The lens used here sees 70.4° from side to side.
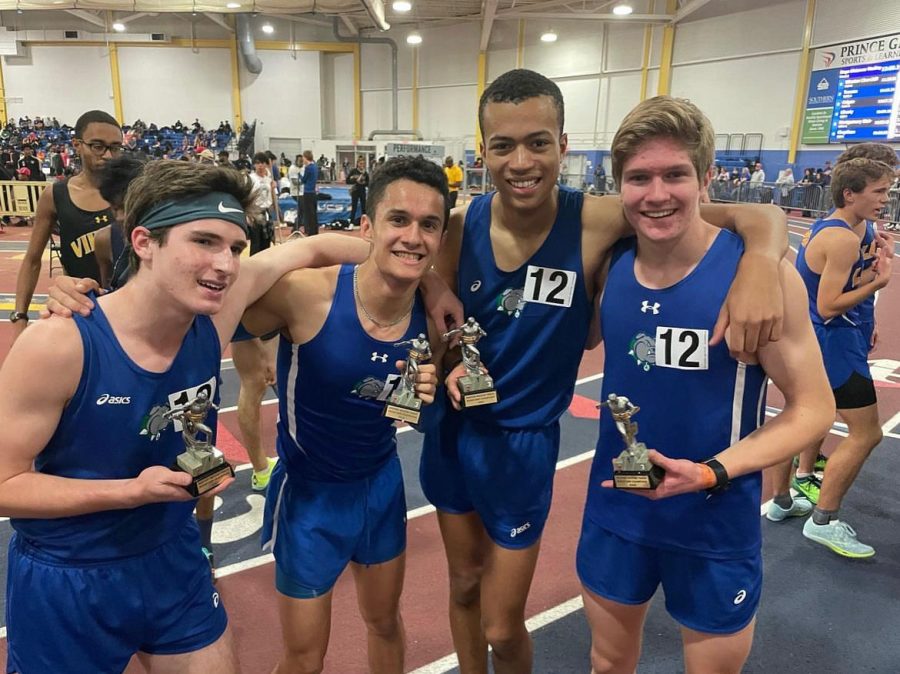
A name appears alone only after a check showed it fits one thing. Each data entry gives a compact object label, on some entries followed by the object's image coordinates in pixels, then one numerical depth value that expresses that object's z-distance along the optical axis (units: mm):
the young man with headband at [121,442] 1815
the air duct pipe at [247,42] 32375
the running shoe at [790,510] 4801
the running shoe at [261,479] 4906
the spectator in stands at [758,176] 23547
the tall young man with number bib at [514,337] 2498
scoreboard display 21312
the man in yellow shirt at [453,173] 19531
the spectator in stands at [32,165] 19328
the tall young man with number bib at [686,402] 2070
